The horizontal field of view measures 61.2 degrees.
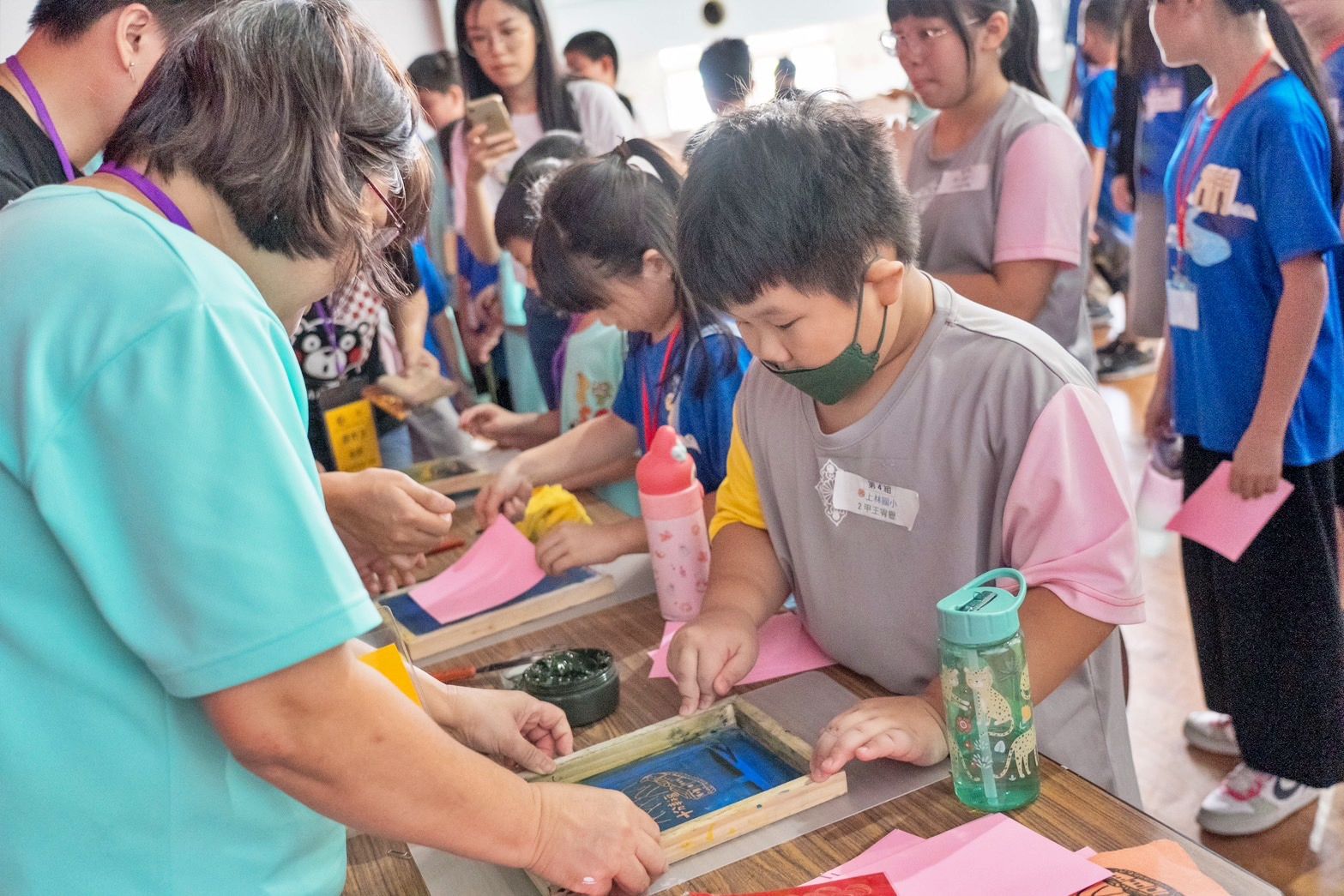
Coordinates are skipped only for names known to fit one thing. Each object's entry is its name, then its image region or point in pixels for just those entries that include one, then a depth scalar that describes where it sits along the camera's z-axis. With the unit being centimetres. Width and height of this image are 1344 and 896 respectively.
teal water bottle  94
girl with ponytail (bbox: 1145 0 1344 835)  187
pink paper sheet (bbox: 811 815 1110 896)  90
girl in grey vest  223
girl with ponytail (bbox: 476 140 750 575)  179
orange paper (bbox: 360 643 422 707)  112
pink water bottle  151
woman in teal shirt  68
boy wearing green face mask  113
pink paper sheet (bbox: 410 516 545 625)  171
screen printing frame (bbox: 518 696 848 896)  101
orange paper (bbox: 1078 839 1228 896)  86
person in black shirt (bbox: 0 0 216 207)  179
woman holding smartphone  325
